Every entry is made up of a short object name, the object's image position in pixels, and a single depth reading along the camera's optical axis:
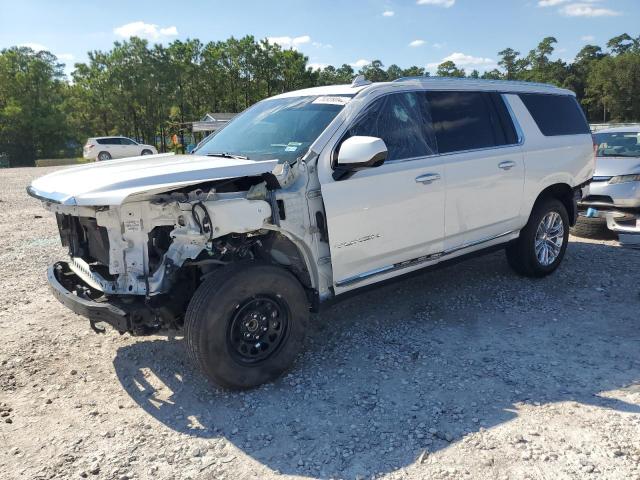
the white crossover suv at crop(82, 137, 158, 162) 33.00
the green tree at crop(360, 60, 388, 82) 72.75
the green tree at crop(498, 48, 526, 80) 83.00
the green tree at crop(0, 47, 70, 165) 49.53
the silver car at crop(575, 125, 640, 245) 7.11
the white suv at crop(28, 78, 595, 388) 3.31
